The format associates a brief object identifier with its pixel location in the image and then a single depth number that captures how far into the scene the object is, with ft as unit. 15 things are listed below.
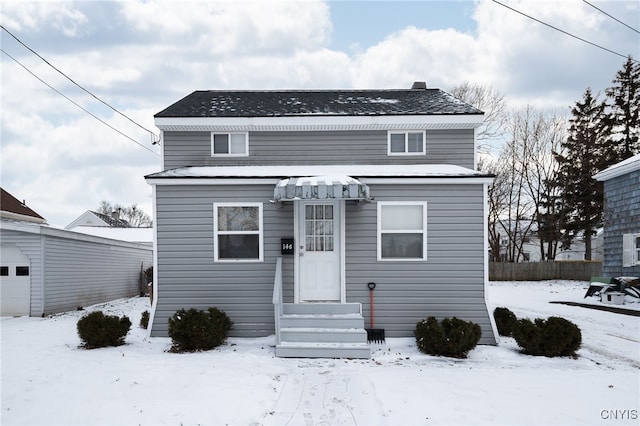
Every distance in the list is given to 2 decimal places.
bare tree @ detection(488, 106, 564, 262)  100.37
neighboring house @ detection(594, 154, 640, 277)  53.88
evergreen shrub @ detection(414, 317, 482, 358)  27.30
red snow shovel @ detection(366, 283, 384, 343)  30.81
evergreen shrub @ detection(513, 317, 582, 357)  27.40
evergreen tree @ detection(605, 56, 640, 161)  101.55
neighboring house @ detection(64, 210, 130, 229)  126.16
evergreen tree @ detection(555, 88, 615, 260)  98.32
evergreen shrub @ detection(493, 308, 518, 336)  33.22
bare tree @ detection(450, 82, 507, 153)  96.07
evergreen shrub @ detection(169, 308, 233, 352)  27.81
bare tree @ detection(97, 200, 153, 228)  200.75
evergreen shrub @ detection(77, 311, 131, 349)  28.50
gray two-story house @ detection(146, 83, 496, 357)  31.68
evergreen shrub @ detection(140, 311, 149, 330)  35.40
